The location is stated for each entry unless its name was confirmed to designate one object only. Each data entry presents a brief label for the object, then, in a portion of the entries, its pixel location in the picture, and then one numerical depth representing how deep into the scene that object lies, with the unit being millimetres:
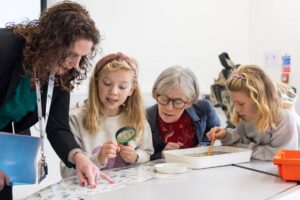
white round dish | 1254
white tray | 1328
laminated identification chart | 1019
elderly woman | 1646
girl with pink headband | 1464
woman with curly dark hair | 1090
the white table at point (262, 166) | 1286
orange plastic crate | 1150
